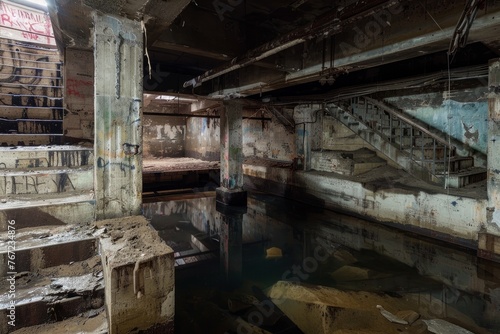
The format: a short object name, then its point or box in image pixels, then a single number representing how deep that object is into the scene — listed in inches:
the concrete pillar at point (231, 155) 332.2
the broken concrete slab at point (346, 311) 121.2
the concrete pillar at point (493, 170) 179.8
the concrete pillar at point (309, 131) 359.6
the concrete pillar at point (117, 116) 118.5
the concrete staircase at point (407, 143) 230.2
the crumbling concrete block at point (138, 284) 87.5
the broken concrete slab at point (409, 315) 125.7
